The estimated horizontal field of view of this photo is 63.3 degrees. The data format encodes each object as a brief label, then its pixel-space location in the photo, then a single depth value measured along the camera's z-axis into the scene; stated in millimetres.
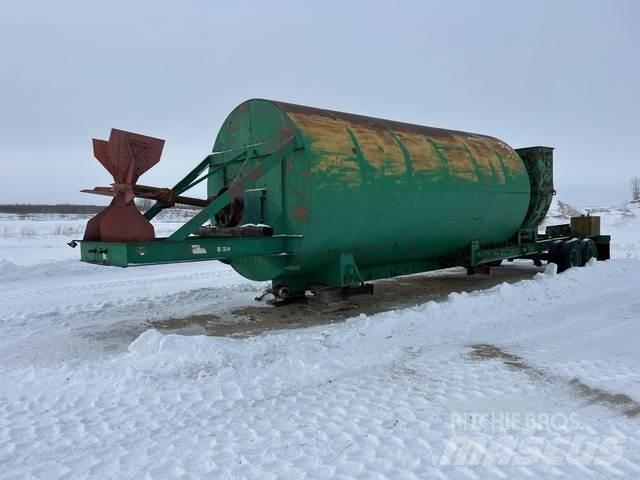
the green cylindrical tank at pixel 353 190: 7434
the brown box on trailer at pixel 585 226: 13508
